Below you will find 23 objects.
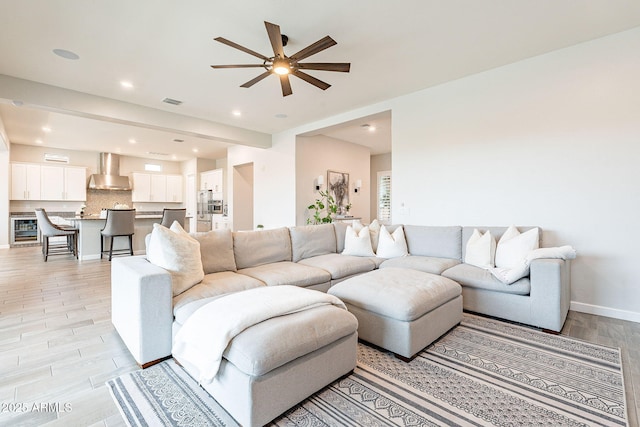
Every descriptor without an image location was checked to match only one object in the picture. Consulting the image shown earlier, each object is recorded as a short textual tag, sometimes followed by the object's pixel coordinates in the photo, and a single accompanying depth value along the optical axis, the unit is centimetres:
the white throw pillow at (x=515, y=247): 292
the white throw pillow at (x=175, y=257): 221
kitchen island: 584
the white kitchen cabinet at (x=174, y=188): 1043
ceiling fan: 241
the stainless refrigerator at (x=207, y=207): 892
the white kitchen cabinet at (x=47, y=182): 768
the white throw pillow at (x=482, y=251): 315
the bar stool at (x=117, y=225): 573
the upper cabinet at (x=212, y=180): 895
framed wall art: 674
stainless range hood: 876
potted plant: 634
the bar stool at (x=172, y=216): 622
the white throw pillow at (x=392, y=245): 382
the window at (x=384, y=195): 889
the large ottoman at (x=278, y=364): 140
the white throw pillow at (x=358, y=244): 389
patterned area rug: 151
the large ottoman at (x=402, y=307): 208
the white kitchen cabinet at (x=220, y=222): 829
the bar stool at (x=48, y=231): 571
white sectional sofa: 200
